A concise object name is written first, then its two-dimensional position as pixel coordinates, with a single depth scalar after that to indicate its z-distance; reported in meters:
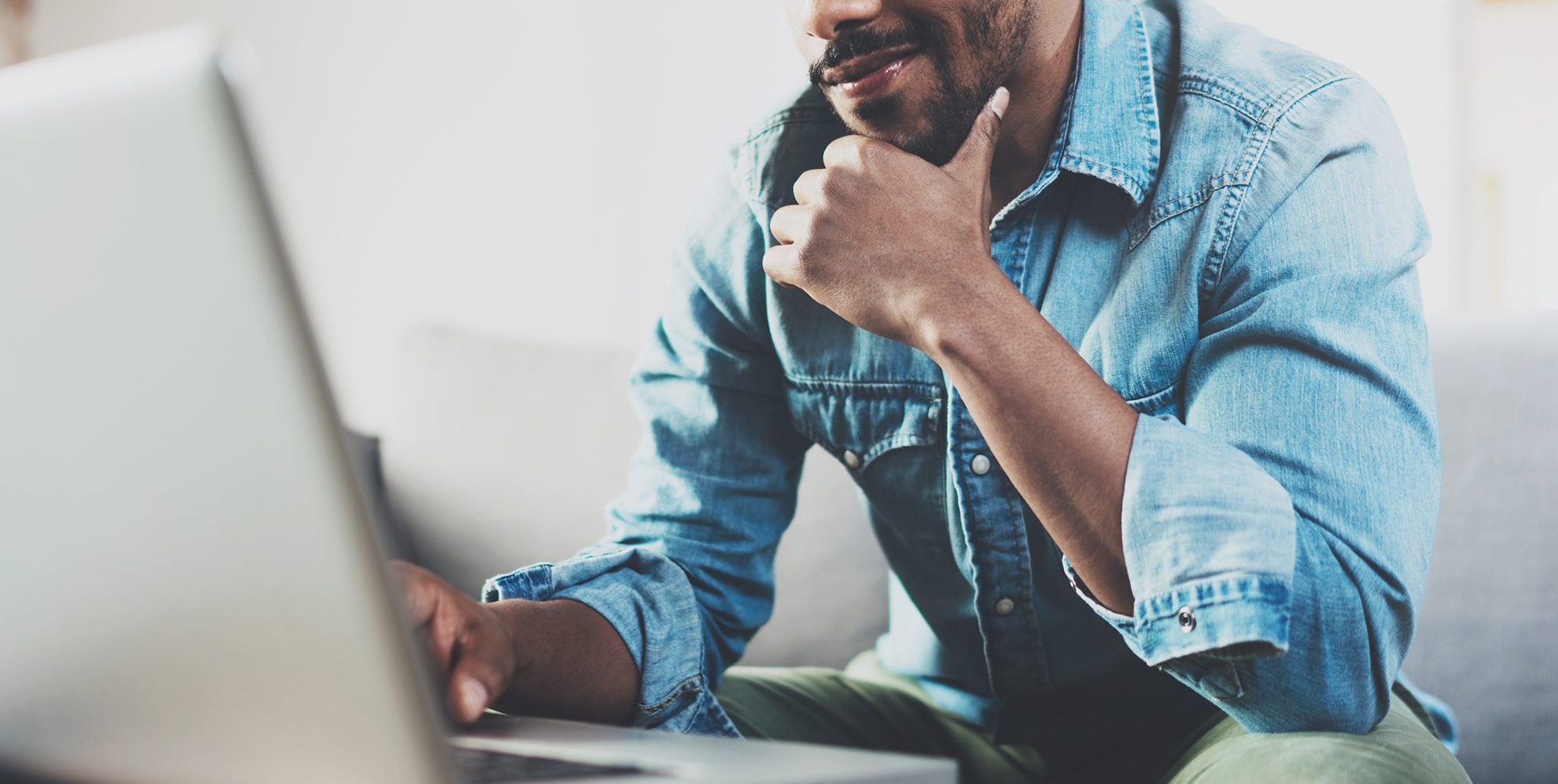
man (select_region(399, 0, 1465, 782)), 0.69
